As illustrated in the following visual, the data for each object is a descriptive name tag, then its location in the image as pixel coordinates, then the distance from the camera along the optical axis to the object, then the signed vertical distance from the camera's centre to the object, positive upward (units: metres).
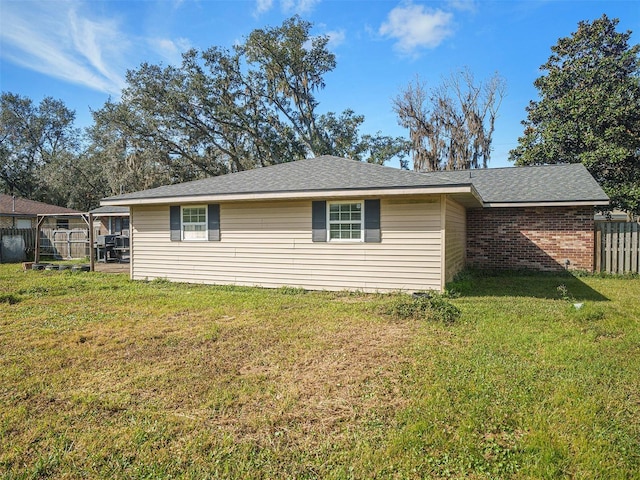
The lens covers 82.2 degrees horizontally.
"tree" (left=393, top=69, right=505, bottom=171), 26.33 +8.42
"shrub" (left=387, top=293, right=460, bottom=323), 5.91 -1.25
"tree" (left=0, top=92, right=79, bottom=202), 31.48 +8.88
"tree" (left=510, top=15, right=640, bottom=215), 16.70 +5.86
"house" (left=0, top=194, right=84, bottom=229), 20.72 +1.43
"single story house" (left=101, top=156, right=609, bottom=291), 7.93 +0.24
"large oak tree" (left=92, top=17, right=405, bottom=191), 23.69 +8.23
